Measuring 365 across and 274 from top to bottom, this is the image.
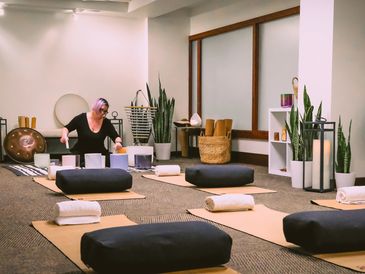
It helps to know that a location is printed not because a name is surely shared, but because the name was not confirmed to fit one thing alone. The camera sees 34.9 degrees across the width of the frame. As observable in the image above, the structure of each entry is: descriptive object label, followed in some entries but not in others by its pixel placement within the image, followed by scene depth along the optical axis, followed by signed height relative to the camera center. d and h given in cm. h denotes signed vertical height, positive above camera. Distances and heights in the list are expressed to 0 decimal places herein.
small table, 699 -38
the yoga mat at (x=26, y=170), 496 -61
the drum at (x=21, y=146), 613 -46
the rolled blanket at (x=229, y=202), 300 -52
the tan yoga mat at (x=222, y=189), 389 -59
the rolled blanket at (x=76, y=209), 262 -48
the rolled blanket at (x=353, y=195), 339 -54
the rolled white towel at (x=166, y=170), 470 -55
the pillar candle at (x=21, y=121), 638 -21
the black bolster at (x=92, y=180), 361 -49
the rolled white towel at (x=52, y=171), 441 -52
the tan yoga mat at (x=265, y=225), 209 -57
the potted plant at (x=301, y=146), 425 -32
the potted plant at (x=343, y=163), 412 -43
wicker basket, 619 -49
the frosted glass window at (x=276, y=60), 559 +42
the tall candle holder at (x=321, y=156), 409 -38
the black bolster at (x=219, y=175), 396 -50
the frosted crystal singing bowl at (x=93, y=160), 455 -45
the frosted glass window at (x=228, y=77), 630 +29
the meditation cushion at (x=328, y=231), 215 -48
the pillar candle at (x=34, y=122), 643 -22
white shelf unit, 538 -40
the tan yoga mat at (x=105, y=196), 354 -58
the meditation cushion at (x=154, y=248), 183 -47
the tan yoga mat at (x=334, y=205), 332 -59
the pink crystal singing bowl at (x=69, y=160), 461 -46
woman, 518 -24
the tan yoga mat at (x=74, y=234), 196 -56
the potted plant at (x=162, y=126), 686 -28
